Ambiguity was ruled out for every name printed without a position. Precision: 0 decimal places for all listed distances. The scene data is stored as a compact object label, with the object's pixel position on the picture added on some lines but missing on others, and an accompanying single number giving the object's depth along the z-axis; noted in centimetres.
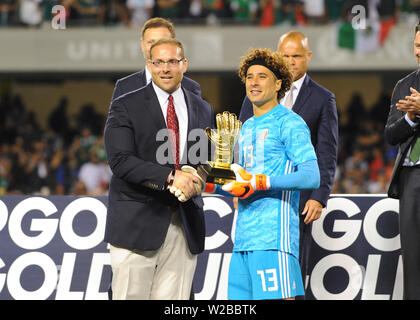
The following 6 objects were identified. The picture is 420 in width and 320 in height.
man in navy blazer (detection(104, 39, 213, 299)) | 760
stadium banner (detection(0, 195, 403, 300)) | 1025
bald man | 897
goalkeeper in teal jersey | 729
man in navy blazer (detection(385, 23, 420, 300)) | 830
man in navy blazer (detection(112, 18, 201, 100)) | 919
